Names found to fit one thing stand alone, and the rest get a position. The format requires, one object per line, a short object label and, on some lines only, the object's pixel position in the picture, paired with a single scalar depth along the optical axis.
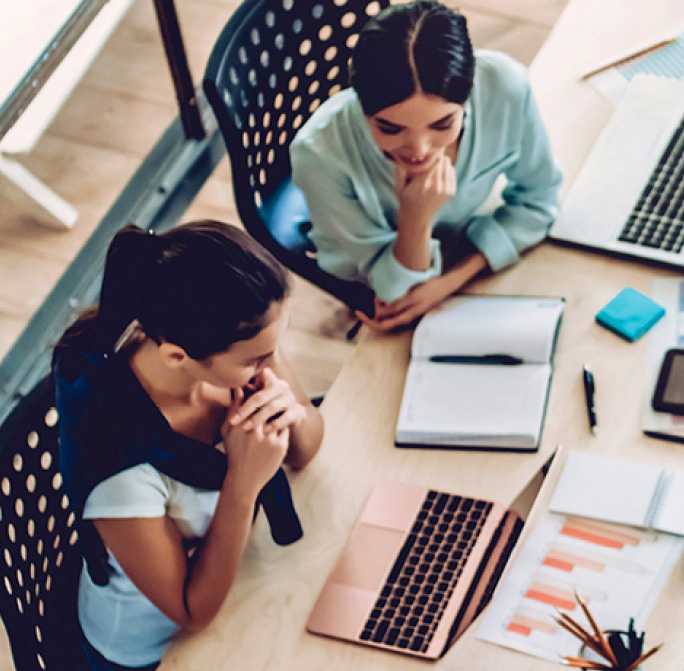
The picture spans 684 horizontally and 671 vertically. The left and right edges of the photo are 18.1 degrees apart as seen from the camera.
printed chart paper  3.44
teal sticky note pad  3.76
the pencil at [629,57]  4.20
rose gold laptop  3.48
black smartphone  3.64
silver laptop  3.89
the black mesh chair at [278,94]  3.96
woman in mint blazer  3.80
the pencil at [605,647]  3.24
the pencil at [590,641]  3.24
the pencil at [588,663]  3.27
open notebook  3.67
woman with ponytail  3.39
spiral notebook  3.52
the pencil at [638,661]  3.24
